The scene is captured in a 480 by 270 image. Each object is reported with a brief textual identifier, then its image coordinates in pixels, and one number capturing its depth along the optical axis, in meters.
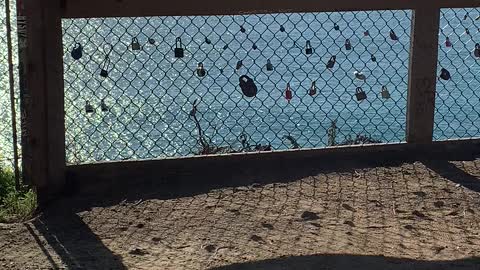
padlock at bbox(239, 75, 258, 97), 5.39
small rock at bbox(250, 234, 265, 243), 4.38
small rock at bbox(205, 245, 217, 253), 4.24
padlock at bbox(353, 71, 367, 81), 5.69
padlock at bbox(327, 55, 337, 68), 5.53
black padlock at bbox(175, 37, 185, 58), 5.22
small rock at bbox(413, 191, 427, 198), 5.10
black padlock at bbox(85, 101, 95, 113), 5.24
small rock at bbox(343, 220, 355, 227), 4.61
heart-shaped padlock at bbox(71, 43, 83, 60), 5.04
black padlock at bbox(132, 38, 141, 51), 5.16
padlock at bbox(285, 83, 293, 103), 5.59
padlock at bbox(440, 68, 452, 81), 5.78
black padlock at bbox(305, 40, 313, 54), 5.56
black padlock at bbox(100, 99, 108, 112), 5.41
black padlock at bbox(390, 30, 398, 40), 5.64
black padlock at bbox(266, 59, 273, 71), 5.49
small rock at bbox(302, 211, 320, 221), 4.70
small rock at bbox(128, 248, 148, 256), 4.22
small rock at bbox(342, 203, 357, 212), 4.86
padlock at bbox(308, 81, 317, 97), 5.53
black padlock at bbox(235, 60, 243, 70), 5.48
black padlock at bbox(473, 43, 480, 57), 5.70
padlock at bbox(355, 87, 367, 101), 5.58
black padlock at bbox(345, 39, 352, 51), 5.46
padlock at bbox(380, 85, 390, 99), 5.67
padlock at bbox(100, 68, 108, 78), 5.12
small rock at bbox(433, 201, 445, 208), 4.93
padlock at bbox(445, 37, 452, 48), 5.67
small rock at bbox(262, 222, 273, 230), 4.57
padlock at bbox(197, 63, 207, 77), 5.36
